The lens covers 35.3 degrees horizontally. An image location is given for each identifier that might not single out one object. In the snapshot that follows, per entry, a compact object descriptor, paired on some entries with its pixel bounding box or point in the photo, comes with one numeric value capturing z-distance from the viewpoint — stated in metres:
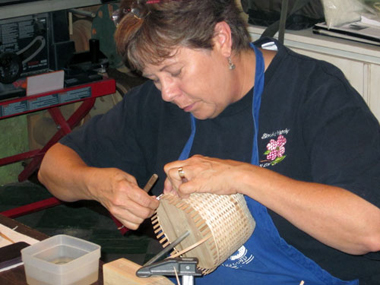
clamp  1.24
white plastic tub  1.46
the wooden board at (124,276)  1.35
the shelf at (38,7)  3.14
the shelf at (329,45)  2.39
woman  1.37
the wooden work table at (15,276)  1.53
